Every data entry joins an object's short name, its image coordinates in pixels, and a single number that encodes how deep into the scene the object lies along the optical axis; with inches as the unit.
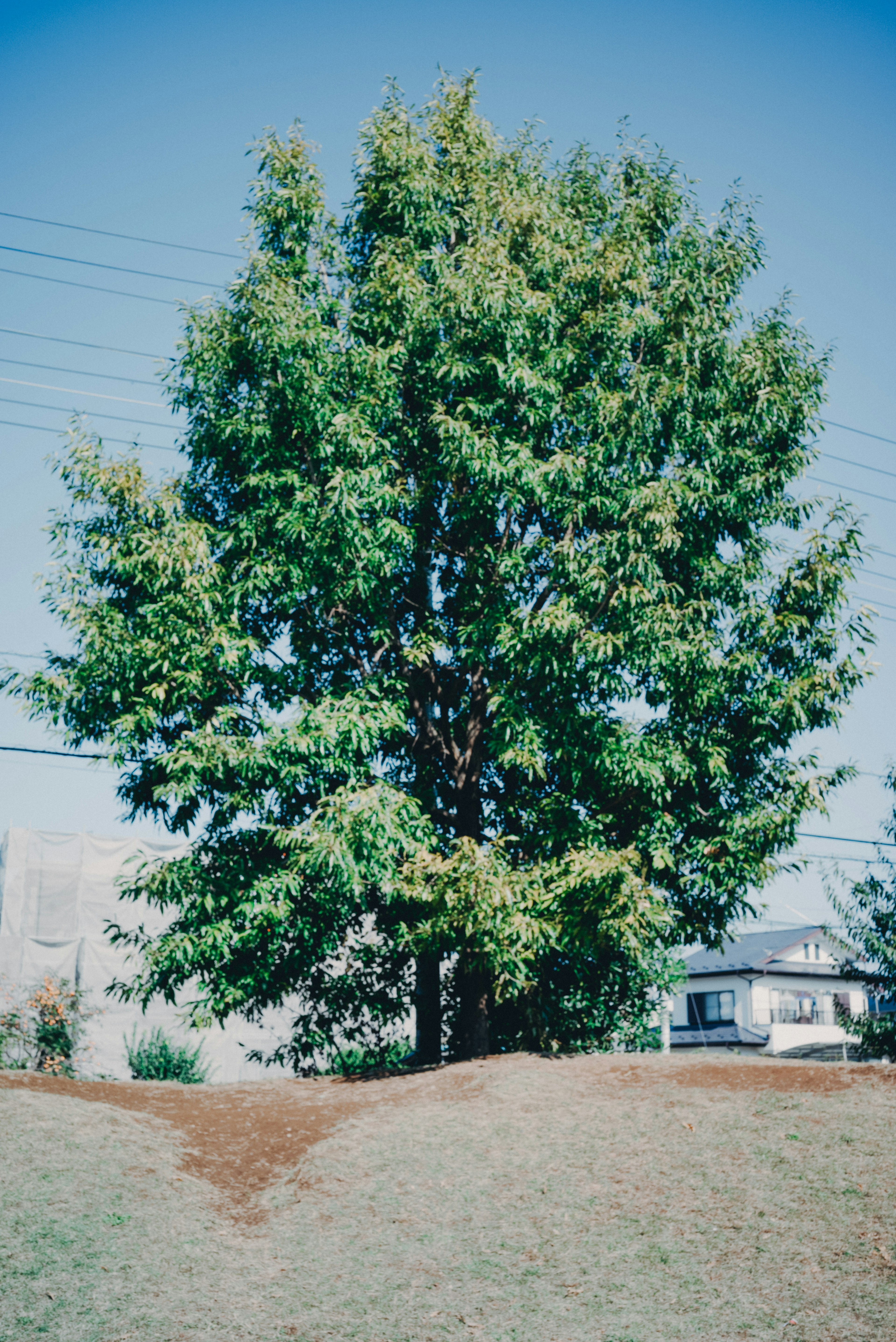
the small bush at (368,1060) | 577.3
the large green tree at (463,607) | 476.4
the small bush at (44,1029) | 642.2
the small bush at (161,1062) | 694.5
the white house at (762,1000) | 1658.5
